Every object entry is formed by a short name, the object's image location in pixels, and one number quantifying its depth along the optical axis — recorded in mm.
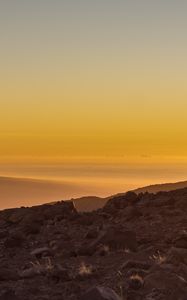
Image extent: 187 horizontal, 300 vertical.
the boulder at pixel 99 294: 12875
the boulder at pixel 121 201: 27822
